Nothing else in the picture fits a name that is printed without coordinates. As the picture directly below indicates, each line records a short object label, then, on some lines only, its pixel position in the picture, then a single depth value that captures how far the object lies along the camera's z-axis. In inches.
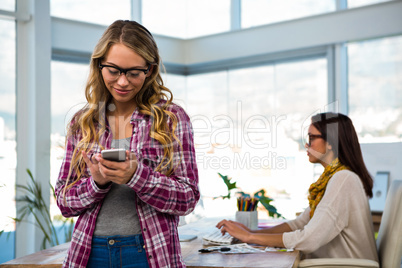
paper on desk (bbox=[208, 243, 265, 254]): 80.0
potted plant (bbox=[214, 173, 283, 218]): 112.8
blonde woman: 45.6
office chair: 83.3
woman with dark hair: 85.7
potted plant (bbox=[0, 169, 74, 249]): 163.8
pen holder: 101.0
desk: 70.7
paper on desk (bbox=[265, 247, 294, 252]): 84.0
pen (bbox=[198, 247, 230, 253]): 81.0
